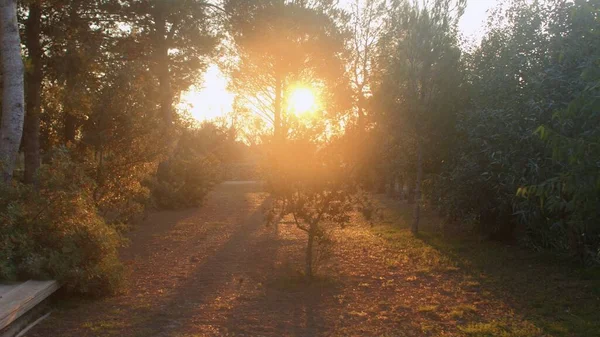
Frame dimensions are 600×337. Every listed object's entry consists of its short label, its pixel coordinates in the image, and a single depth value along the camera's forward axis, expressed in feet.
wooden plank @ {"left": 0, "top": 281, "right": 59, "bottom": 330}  17.96
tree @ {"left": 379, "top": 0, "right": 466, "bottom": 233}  45.80
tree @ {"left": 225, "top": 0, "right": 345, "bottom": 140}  57.72
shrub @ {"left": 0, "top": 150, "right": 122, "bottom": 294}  23.54
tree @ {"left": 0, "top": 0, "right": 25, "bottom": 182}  29.86
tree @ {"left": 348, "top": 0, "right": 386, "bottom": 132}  88.79
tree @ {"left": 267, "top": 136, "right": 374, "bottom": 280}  28.40
